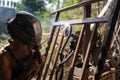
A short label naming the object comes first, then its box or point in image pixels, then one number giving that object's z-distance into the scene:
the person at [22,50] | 2.00
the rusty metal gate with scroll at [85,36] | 2.26
